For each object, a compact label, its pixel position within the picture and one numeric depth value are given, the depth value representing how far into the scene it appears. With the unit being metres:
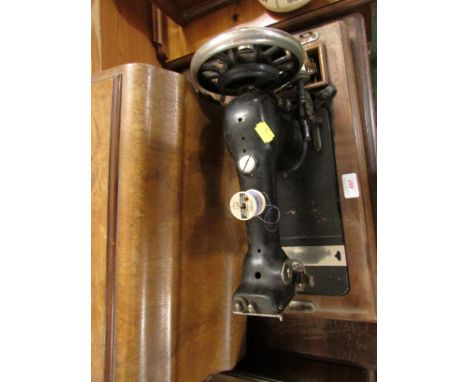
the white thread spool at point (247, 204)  0.64
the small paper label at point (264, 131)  0.67
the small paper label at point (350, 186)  0.82
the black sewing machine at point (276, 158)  0.64
